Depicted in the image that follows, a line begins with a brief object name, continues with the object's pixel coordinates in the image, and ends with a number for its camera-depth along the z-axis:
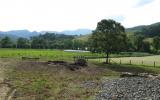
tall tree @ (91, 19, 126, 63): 27.97
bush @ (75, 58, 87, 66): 22.20
